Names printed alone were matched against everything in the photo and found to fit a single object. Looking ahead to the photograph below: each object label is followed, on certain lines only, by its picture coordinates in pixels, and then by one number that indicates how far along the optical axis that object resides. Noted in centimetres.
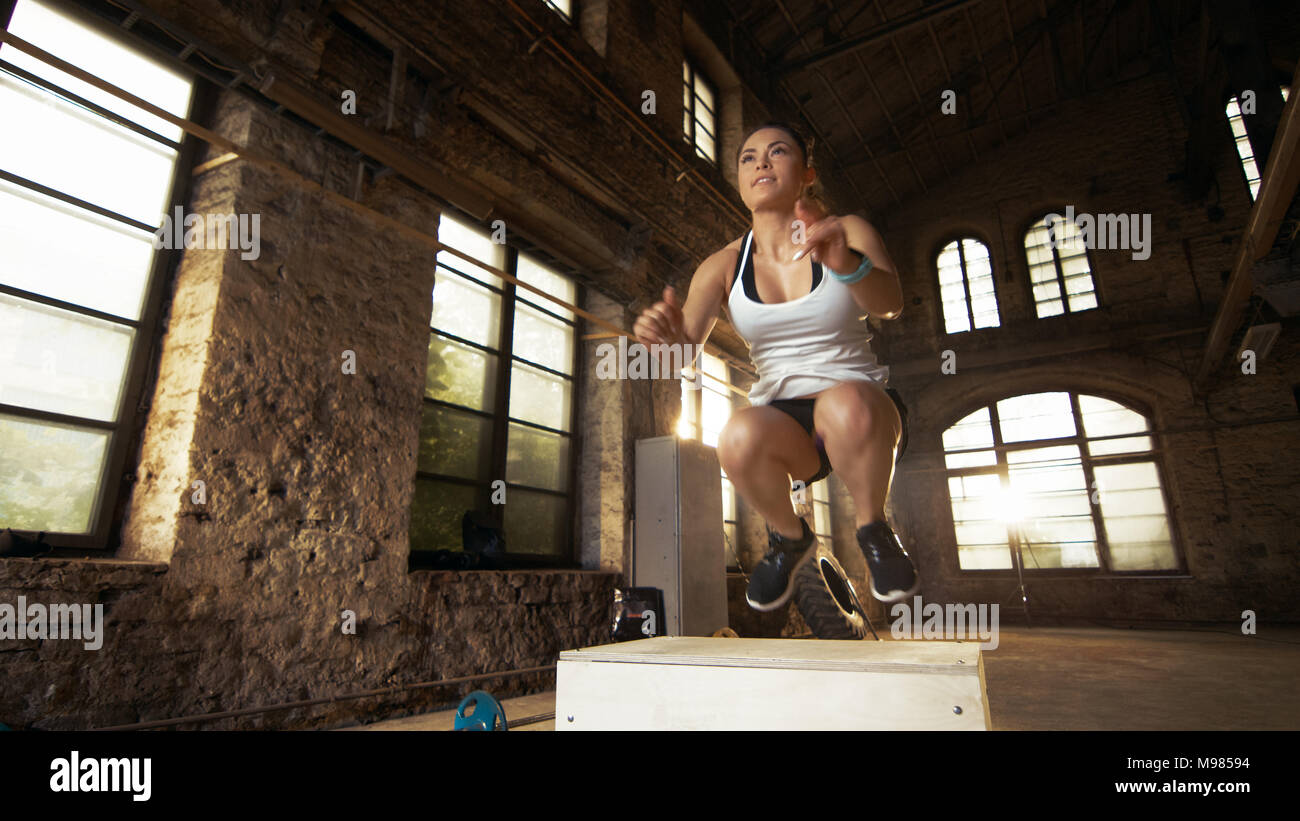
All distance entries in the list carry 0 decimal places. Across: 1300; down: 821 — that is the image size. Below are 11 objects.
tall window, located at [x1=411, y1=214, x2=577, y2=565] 423
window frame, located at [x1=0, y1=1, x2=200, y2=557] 271
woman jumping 117
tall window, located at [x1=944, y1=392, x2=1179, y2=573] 932
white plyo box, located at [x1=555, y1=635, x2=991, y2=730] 100
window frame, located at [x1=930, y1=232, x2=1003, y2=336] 1084
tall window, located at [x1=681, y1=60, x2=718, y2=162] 710
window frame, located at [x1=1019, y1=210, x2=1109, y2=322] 1013
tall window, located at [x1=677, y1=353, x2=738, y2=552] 678
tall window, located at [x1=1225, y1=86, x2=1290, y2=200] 946
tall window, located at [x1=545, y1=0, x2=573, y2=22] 557
